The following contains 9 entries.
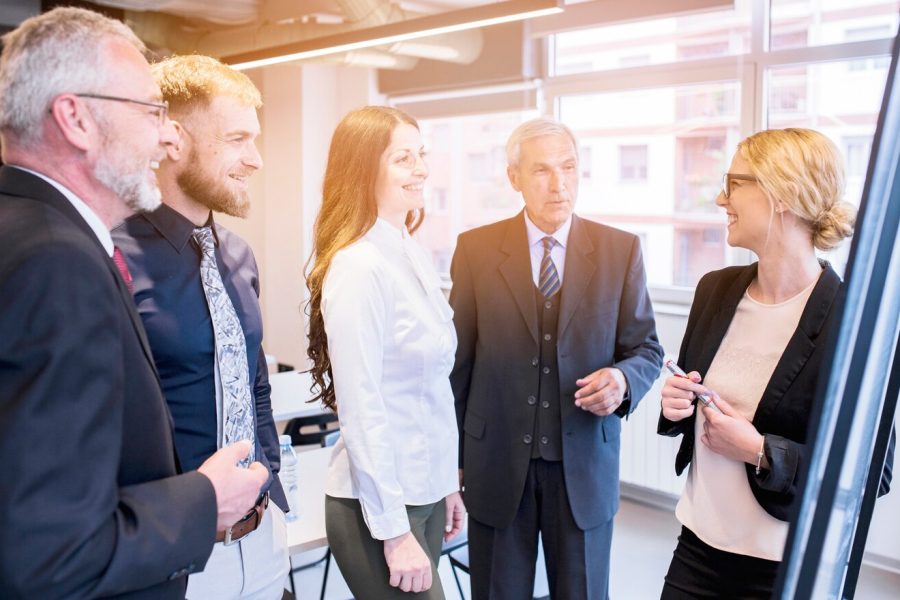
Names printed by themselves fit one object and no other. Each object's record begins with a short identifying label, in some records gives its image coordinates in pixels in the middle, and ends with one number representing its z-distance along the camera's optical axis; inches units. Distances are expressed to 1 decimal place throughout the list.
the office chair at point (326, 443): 141.4
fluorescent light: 138.7
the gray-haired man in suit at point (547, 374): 96.7
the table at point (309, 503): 96.0
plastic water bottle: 104.7
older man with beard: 40.8
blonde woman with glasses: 74.4
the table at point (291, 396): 154.4
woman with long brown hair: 73.9
